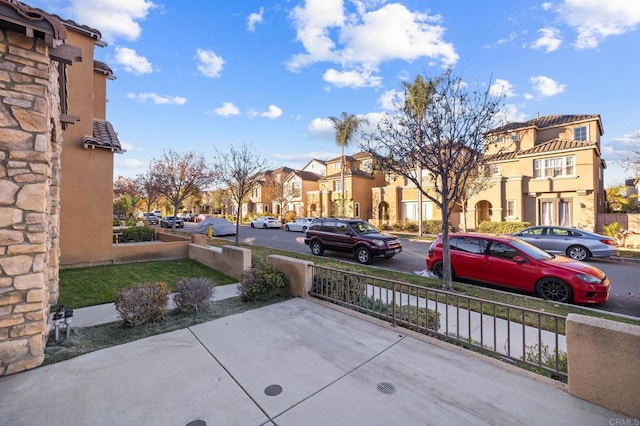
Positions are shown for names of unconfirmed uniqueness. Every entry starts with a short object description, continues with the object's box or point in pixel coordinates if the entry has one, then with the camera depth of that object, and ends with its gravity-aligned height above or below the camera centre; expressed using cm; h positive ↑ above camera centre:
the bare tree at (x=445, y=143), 741 +182
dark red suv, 1167 -120
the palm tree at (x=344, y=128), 2988 +878
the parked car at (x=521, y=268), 662 -149
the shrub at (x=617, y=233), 1592 -128
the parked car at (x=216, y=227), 2242 -109
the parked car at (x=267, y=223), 3169 -114
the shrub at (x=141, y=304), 473 -152
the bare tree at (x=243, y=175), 1552 +207
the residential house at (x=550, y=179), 2069 +247
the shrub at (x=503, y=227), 2116 -118
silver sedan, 1197 -133
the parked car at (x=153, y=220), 3553 -83
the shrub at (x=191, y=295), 542 -156
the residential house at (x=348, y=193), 3285 +233
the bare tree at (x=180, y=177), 2036 +262
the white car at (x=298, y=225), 2744 -122
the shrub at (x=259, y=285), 613 -155
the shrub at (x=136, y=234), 1333 -98
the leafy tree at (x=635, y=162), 1315 +219
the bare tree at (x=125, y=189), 3228 +282
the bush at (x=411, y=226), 2650 -133
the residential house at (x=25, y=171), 337 +53
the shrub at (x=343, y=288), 572 -156
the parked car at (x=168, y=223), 3277 -111
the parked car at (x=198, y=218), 3904 -70
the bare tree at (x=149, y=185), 2449 +271
